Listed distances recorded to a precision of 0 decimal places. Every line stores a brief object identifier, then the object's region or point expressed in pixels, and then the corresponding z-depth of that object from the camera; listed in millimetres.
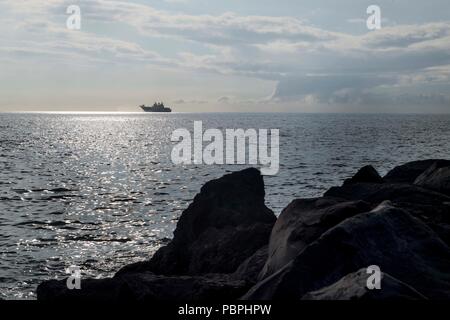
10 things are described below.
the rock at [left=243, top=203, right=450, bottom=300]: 7754
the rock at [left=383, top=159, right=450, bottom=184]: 23047
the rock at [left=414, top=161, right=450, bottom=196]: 17578
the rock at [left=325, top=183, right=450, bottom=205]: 14769
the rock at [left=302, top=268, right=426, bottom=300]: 6250
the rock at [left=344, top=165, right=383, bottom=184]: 19297
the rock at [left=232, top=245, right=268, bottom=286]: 10859
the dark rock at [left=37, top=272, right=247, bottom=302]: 9609
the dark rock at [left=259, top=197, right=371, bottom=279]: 9570
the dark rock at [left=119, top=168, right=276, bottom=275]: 13703
